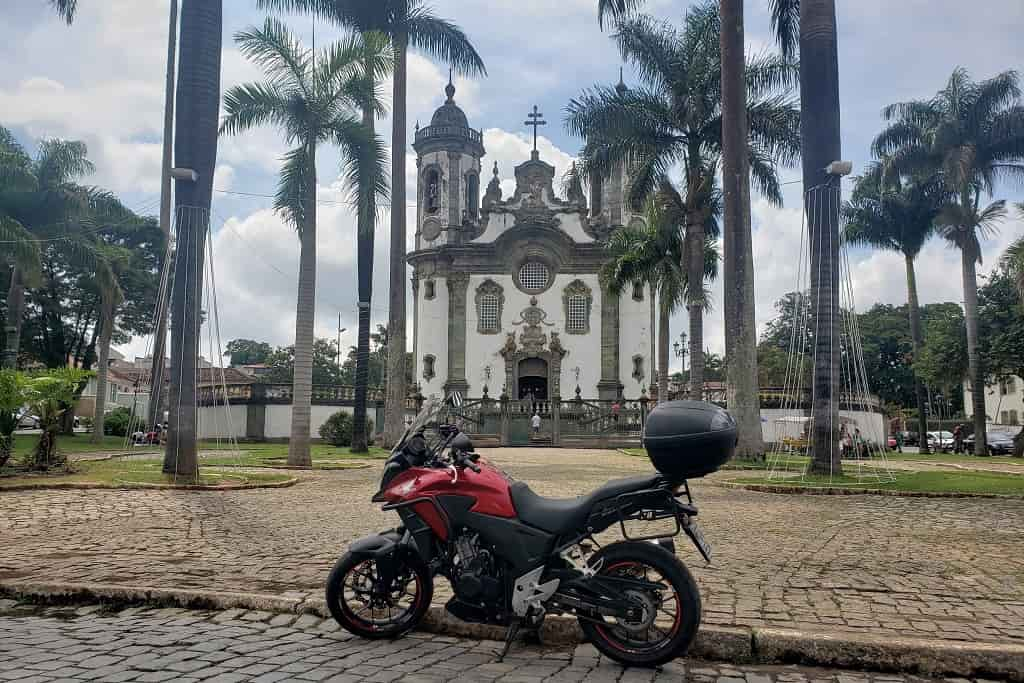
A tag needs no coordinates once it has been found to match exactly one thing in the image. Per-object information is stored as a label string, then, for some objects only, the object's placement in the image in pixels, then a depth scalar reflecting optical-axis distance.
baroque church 42.69
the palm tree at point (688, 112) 21.09
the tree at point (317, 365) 65.69
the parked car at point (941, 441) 39.47
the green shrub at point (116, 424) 35.16
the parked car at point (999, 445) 34.59
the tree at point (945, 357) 32.69
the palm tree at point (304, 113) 17.55
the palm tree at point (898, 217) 32.84
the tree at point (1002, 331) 28.52
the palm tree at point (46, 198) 24.59
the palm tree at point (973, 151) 28.14
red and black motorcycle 3.94
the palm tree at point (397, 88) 21.16
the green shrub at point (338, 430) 30.10
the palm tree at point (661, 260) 26.88
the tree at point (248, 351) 86.81
